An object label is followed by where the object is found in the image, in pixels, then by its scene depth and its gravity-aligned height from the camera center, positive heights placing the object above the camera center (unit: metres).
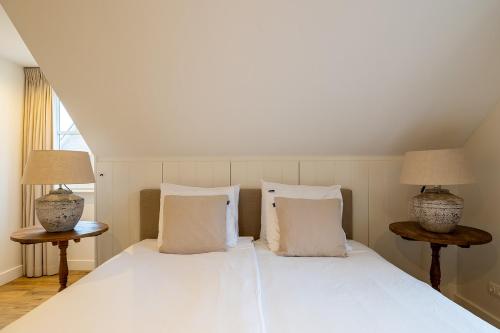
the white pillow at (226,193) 2.24 -0.22
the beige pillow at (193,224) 1.99 -0.41
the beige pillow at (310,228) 1.96 -0.43
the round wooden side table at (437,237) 1.90 -0.48
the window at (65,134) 3.48 +0.37
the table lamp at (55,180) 2.01 -0.11
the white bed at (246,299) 1.07 -0.59
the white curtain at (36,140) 3.16 +0.27
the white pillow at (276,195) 2.24 -0.23
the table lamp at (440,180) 2.00 -0.09
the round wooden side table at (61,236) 1.91 -0.48
